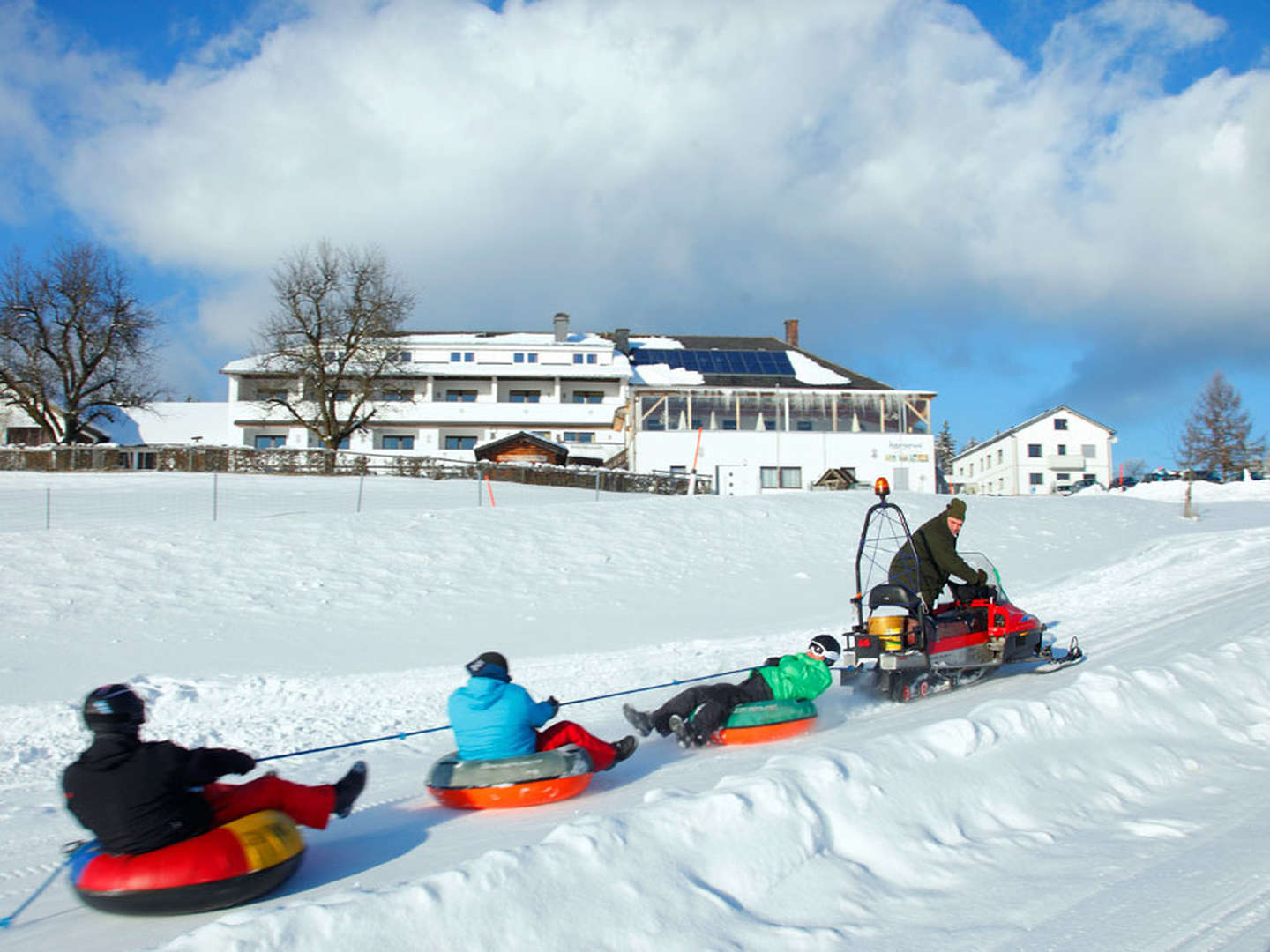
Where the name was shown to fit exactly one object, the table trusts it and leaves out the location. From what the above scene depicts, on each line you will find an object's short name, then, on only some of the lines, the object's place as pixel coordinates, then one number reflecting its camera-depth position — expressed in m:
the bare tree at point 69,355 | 42.09
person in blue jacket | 6.43
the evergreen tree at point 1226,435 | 56.56
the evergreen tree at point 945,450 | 97.69
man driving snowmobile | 10.12
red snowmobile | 9.70
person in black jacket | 4.58
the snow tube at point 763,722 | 8.05
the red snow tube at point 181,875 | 4.53
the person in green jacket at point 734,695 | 7.85
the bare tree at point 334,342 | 44.16
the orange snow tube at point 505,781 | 6.34
